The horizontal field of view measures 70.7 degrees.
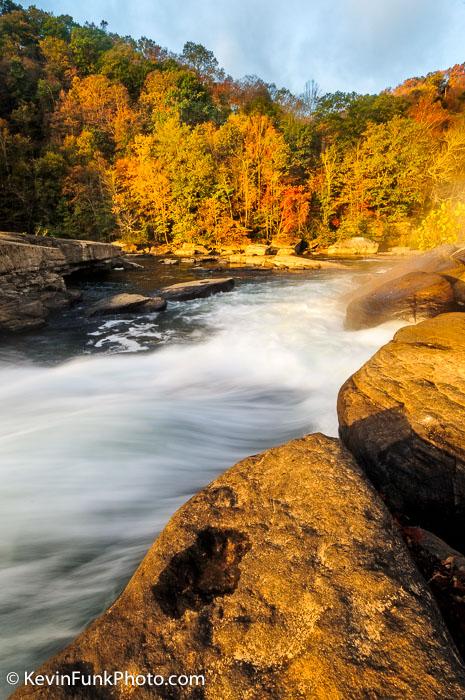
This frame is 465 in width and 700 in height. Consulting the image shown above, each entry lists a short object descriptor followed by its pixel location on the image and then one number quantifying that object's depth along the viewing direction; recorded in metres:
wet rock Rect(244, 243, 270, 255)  23.53
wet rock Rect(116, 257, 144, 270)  18.55
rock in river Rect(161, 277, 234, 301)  12.44
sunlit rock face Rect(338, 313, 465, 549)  2.65
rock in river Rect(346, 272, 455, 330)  6.97
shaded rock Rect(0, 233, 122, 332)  8.62
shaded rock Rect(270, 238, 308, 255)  24.30
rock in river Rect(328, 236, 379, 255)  24.92
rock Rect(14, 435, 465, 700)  1.17
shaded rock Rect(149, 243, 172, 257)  26.40
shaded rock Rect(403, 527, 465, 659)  1.60
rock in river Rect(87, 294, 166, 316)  10.51
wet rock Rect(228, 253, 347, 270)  19.31
